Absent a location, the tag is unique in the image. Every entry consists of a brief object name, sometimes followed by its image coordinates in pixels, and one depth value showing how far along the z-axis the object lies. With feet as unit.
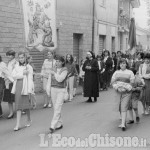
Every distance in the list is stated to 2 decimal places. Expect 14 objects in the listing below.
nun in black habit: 39.79
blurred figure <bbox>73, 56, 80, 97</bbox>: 44.57
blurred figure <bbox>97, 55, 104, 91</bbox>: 51.07
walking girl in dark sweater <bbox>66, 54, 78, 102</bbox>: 41.11
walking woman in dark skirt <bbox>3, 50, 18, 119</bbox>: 30.94
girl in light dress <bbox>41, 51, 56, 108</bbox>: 36.29
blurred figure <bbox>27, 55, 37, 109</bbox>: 32.06
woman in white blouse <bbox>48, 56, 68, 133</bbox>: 25.32
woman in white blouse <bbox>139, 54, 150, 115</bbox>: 32.45
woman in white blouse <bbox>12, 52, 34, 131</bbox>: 26.07
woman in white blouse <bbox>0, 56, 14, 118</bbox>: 29.45
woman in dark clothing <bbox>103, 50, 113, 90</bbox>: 54.39
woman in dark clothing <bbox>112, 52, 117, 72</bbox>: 58.90
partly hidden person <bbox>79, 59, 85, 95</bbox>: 44.79
